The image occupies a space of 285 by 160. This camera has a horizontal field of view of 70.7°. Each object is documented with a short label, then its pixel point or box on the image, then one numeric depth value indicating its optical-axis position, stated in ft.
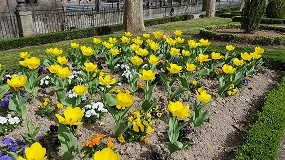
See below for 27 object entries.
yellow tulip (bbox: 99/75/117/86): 9.37
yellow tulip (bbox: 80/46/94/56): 12.23
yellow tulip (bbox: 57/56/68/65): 11.26
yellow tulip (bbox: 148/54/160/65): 11.42
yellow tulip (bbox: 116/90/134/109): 7.57
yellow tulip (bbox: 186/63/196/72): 10.98
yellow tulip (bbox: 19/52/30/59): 11.56
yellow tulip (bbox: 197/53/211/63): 12.33
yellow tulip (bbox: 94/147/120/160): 5.00
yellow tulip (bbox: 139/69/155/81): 9.44
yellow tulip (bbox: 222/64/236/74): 11.23
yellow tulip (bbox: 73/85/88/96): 8.43
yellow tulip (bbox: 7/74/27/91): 8.35
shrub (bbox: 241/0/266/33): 27.34
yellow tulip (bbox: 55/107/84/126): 6.51
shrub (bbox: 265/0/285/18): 49.68
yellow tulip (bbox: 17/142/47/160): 5.32
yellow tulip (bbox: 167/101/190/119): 7.44
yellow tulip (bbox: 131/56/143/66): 11.25
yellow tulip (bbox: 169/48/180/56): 13.23
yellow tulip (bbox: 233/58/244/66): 12.44
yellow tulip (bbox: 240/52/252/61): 12.66
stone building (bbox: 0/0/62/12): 46.13
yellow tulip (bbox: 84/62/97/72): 10.41
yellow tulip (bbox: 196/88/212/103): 8.67
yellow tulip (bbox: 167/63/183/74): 10.39
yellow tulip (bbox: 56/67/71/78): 9.46
